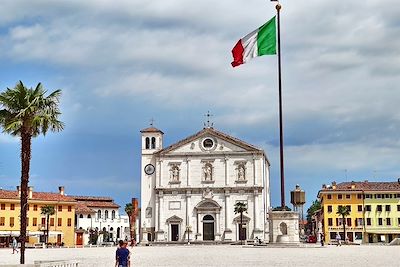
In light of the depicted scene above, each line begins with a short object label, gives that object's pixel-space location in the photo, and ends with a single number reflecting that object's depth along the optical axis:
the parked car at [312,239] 70.32
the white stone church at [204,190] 82.56
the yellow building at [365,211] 85.94
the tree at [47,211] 78.81
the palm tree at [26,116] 25.03
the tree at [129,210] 100.94
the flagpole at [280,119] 41.69
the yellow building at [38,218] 78.47
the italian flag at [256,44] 38.00
